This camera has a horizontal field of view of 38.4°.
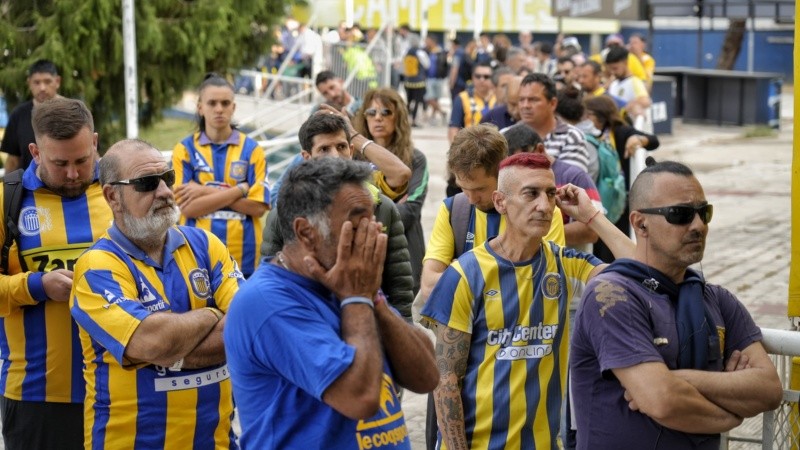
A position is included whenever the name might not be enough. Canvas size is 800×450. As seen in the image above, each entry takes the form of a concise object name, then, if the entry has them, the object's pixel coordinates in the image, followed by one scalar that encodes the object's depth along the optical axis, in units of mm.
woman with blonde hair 6930
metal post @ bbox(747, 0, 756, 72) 38738
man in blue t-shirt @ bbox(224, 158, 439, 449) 3004
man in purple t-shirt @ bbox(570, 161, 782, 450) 3621
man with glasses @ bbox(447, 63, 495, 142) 11742
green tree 11875
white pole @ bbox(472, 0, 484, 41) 37241
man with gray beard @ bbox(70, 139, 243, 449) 4074
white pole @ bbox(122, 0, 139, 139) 10164
